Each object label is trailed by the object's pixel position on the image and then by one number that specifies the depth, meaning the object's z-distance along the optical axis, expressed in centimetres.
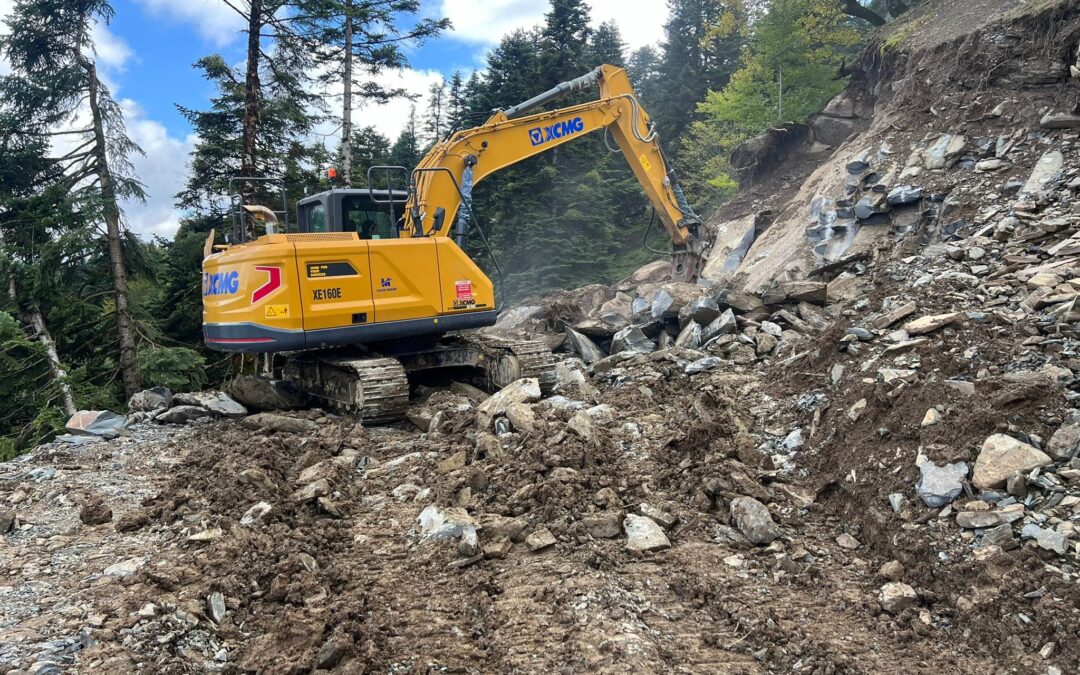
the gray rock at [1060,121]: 846
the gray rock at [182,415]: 775
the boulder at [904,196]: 976
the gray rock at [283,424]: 696
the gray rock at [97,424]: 711
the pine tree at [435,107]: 4156
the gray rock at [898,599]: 330
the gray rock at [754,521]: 401
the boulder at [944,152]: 992
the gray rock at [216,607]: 329
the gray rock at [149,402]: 802
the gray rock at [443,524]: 417
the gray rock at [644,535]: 395
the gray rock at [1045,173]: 799
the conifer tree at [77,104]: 1255
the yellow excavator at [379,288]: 678
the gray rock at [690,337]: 884
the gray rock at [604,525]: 409
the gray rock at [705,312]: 902
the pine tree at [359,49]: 1598
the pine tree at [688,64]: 3316
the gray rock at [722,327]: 852
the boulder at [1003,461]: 365
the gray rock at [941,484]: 378
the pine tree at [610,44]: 3133
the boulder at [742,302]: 902
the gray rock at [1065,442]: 364
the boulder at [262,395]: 822
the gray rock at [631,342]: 966
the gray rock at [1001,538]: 332
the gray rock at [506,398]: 611
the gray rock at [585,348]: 999
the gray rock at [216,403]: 792
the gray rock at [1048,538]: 315
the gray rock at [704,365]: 755
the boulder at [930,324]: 551
